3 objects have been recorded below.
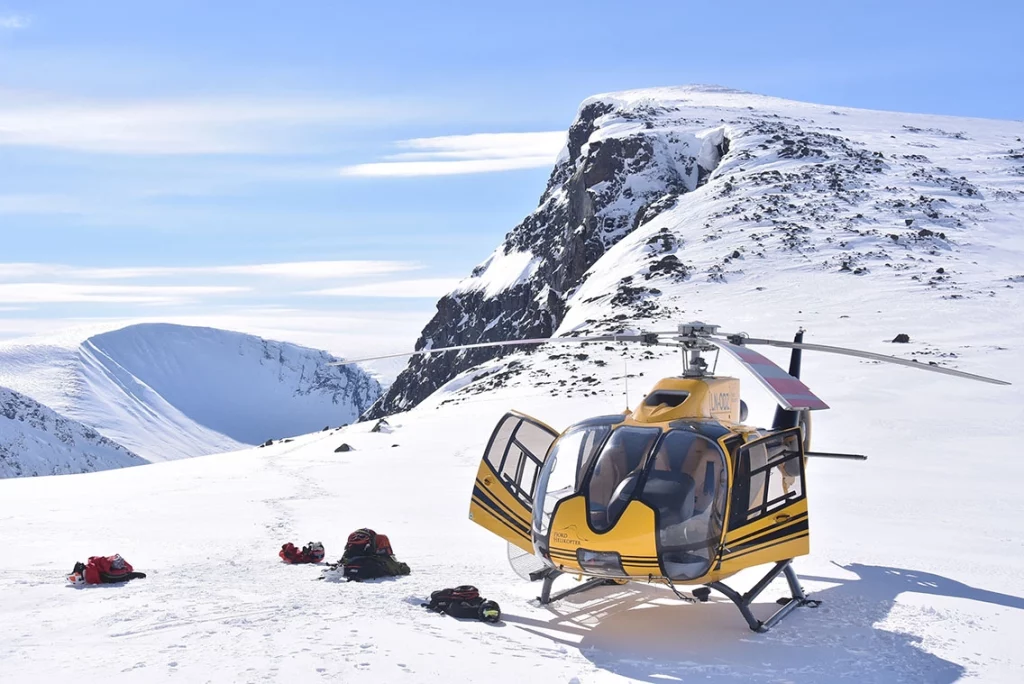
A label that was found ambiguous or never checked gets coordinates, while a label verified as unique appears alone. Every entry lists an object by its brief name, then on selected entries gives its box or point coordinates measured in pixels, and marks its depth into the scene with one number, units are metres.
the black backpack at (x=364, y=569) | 12.69
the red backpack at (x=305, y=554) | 13.87
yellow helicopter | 10.05
